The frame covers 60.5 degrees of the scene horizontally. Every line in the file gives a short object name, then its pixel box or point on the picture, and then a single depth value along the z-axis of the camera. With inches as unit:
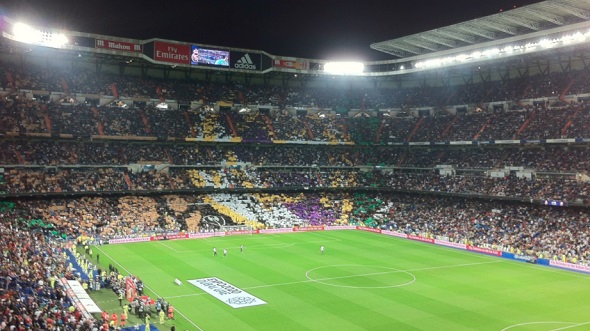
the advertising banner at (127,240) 2097.7
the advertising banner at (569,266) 1637.6
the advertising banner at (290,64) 3211.1
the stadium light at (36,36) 2337.5
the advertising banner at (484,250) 1943.9
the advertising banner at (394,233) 2417.7
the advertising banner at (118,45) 2618.1
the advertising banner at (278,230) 2518.5
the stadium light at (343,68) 3366.1
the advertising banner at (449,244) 2093.8
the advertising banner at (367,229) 2585.4
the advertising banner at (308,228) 2600.9
